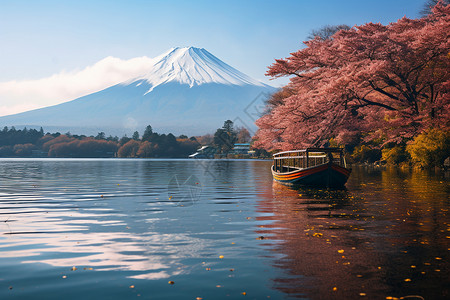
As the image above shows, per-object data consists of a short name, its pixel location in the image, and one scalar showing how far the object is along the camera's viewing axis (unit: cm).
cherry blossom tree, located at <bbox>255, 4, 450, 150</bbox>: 4116
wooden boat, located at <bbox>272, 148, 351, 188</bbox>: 2858
